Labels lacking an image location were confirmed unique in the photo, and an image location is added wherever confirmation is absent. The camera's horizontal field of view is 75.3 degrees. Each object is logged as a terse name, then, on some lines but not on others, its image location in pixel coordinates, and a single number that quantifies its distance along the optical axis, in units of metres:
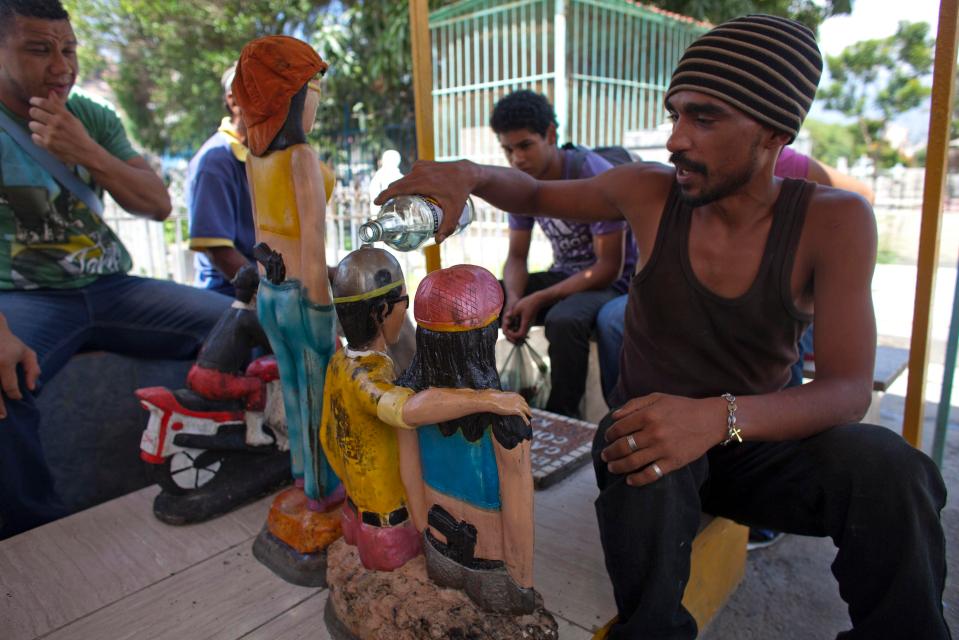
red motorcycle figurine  2.12
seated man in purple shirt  3.21
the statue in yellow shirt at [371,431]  1.49
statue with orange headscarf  1.71
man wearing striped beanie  1.42
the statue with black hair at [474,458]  1.32
